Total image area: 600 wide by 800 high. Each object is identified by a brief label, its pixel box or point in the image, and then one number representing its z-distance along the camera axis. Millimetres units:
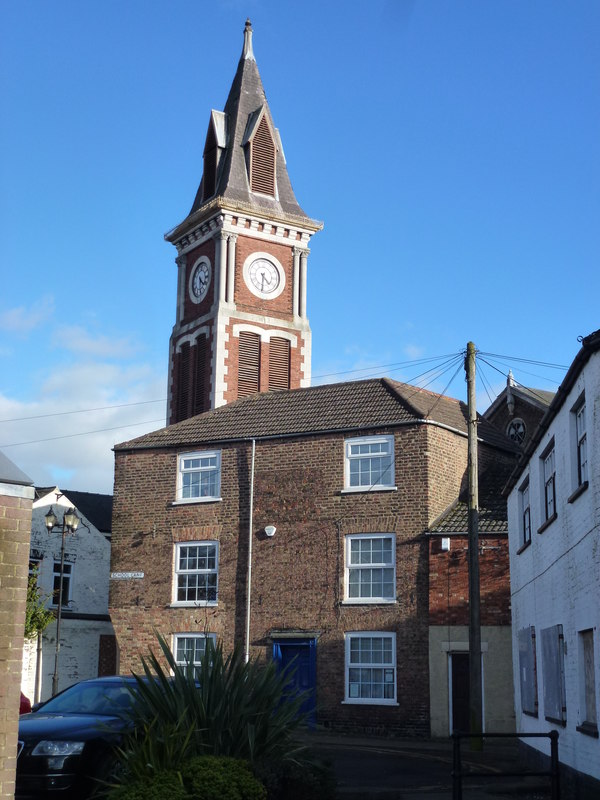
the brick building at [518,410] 36219
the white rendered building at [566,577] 12359
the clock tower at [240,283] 51375
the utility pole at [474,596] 23766
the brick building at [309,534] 28469
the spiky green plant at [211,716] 10047
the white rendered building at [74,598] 38281
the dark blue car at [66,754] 11367
